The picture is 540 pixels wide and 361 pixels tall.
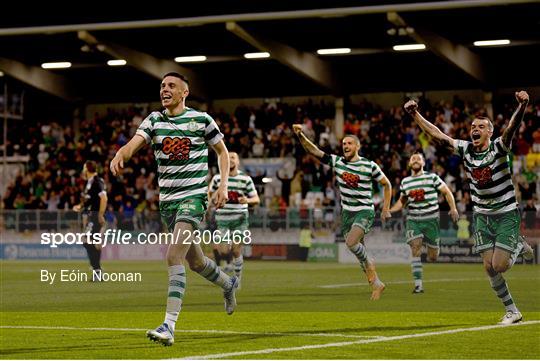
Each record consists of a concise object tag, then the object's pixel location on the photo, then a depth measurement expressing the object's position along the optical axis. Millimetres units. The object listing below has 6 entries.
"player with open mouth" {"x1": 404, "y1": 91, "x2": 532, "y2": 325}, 13148
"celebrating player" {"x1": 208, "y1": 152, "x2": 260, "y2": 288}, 21188
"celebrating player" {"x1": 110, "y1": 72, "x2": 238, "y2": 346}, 11539
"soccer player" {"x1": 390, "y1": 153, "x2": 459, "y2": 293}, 21578
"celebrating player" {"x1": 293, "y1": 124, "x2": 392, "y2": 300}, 18422
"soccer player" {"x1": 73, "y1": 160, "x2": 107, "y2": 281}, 23375
